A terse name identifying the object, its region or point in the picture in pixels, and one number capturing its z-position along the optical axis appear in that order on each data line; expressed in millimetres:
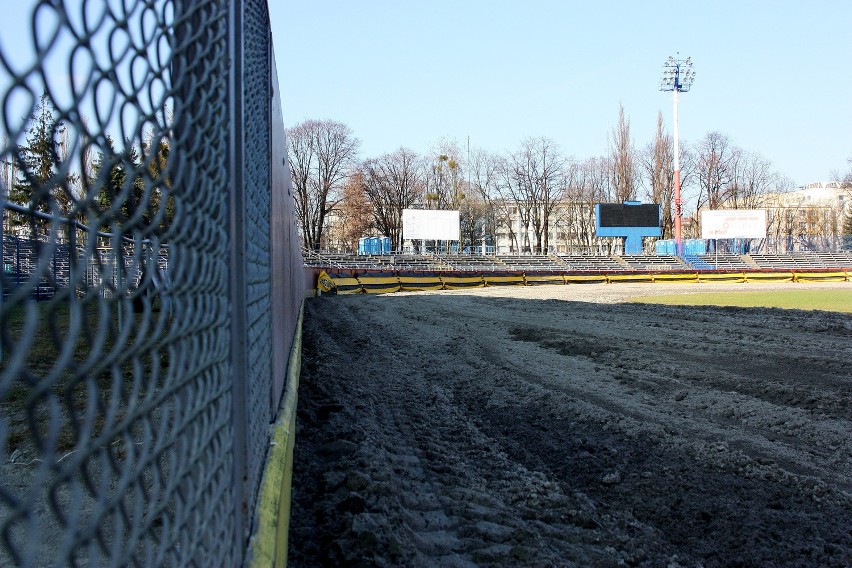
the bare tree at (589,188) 72562
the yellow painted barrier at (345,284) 31803
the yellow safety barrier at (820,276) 43281
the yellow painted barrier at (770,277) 43562
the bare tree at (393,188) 65688
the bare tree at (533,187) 68812
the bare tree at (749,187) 74875
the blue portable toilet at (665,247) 57312
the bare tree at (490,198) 68812
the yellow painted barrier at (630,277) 42750
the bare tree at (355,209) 63156
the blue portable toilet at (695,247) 57812
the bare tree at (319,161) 62344
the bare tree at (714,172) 73750
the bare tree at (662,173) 70625
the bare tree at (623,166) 70000
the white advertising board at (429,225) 50750
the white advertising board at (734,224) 54906
